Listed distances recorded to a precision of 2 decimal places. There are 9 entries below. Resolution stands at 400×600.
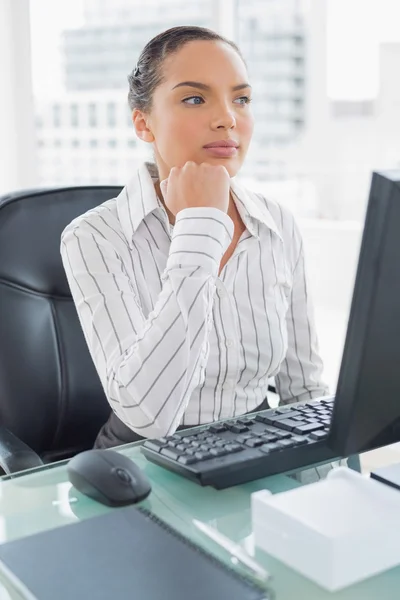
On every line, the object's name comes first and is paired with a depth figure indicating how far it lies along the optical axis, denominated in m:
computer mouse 1.21
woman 1.40
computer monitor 1.13
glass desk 1.11
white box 1.11
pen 1.12
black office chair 1.61
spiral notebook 1.09
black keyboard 1.23
